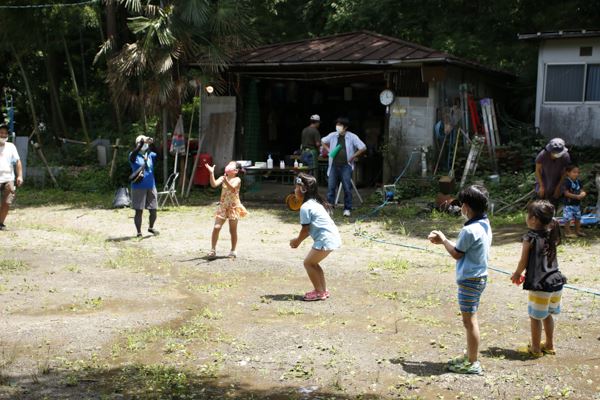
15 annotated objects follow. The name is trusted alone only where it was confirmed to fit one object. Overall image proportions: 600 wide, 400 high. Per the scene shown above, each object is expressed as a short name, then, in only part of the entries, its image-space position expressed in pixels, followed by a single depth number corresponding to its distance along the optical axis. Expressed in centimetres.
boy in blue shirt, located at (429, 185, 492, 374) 555
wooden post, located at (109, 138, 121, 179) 1720
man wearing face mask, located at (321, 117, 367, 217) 1381
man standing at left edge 1213
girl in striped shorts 582
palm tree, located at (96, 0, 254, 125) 1574
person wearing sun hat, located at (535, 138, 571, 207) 1044
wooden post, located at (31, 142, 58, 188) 1741
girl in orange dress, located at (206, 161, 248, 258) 971
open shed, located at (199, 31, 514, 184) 1603
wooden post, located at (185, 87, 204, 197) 1653
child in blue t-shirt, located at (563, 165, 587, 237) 1084
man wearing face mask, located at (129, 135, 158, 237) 1145
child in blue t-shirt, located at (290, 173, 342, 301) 755
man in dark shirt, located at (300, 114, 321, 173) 1642
